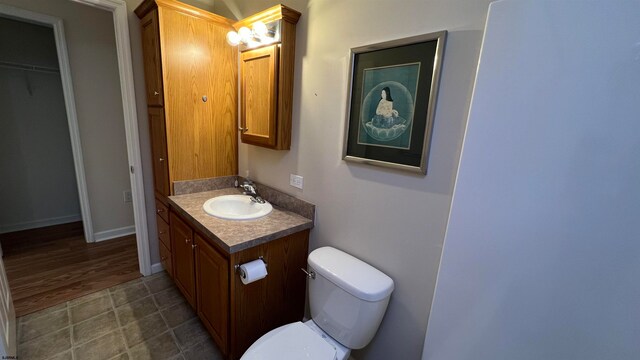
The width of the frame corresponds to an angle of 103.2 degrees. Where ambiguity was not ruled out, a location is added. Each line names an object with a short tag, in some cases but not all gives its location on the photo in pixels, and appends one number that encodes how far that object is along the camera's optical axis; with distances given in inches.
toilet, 43.1
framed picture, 40.1
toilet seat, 41.8
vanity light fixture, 59.5
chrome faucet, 70.8
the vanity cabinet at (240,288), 53.2
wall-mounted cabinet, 59.2
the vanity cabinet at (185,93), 67.3
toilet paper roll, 49.6
